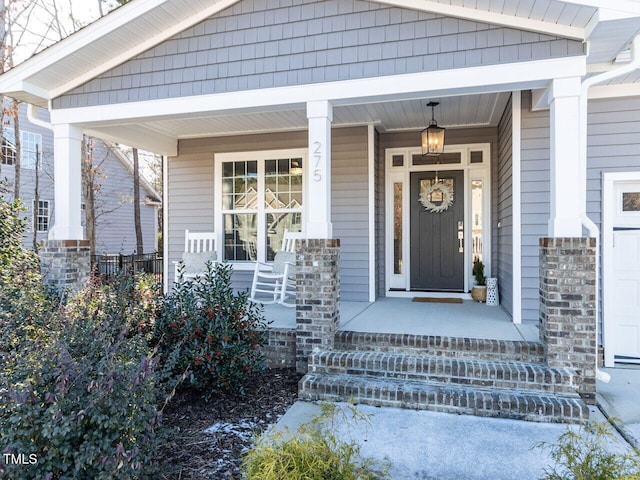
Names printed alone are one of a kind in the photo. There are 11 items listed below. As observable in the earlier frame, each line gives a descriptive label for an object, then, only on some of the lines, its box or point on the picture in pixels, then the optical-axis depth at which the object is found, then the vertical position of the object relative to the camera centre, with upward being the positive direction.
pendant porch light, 5.25 +1.26
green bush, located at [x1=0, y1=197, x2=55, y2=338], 3.02 -0.37
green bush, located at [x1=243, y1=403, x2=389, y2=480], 1.72 -0.94
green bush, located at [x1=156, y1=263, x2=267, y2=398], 3.30 -0.78
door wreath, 6.19 +0.64
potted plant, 5.71 -0.61
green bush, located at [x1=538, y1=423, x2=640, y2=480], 1.68 -0.92
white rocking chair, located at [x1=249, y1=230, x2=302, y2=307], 5.59 -0.47
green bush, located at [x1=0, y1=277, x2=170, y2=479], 1.79 -0.76
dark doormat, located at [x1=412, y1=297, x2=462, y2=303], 5.79 -0.83
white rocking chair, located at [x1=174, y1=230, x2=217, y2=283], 6.07 -0.17
